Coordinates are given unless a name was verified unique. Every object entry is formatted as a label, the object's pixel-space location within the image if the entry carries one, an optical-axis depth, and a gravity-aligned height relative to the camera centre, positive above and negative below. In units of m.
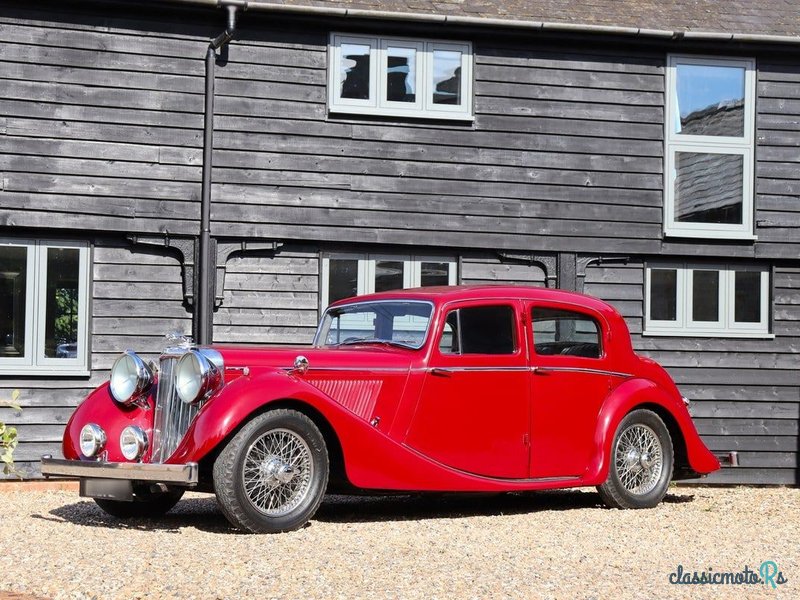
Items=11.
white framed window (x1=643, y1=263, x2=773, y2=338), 13.74 +0.25
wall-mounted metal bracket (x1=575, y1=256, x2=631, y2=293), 13.34 +0.65
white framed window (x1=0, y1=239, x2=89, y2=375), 12.09 +0.01
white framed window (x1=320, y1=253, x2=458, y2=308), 12.81 +0.45
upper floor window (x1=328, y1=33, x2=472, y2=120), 12.85 +2.57
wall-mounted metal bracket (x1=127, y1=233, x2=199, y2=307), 12.34 +0.55
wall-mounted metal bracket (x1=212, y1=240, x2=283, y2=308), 12.38 +0.64
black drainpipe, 12.22 +0.89
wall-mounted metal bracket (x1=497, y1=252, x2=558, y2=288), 13.20 +0.62
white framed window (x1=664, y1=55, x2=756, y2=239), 13.70 +2.02
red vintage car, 7.37 -0.67
